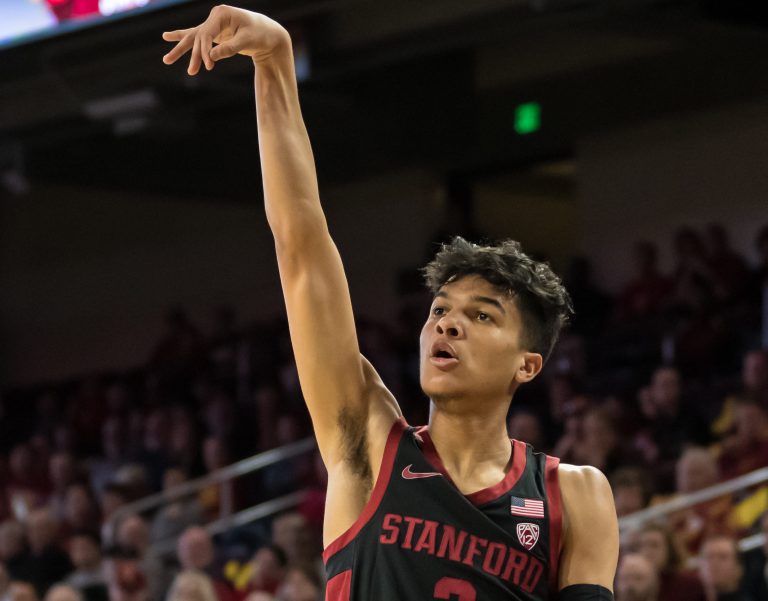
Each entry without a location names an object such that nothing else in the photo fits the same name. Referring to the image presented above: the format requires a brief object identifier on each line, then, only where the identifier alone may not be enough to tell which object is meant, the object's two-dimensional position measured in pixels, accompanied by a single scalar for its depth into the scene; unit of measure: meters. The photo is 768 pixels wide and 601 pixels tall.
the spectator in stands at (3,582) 17.89
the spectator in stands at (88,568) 17.62
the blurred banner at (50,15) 16.33
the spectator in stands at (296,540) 15.37
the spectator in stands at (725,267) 18.16
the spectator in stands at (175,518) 19.13
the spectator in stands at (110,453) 22.23
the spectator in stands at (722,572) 12.05
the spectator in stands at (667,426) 15.24
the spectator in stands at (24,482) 21.72
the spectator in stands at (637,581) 11.89
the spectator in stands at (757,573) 11.93
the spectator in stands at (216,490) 19.61
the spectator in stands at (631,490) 13.72
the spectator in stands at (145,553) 17.50
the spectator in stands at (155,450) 20.95
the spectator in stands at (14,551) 18.58
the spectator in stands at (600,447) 14.63
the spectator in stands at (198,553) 16.94
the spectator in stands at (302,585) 14.28
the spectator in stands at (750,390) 14.68
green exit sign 22.56
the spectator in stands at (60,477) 21.30
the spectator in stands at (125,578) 16.97
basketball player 5.54
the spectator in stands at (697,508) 13.55
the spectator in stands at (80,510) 19.75
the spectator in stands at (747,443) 14.20
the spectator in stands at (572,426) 15.22
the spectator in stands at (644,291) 19.11
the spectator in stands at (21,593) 17.25
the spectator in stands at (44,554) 18.37
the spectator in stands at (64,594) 16.16
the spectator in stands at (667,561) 12.40
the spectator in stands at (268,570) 15.55
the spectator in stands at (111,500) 19.84
